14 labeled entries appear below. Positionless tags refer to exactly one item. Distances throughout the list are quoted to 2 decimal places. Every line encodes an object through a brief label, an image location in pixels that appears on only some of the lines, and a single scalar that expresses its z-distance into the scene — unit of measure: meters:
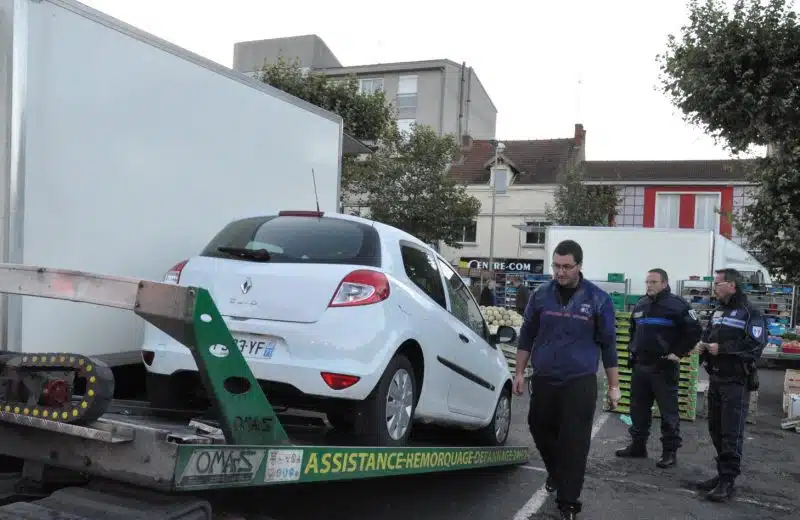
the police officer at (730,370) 5.80
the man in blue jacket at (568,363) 4.71
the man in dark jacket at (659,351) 7.05
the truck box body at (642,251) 19.25
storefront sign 38.41
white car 4.02
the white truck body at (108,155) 4.04
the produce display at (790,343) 13.21
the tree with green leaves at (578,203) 33.75
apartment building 44.09
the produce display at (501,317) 13.53
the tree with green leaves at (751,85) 13.92
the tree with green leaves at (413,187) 28.92
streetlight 33.38
